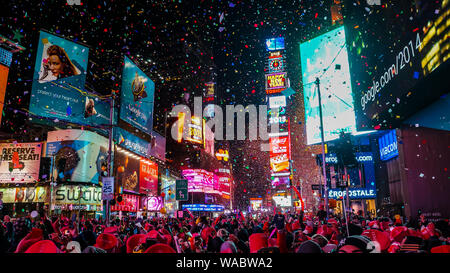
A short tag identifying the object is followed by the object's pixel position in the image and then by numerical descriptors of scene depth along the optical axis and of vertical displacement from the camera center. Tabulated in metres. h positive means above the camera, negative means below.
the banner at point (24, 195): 31.84 +0.38
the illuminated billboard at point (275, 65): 80.12 +33.06
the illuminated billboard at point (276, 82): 77.44 +27.77
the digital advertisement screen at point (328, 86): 31.70 +11.76
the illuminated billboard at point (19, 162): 31.97 +3.70
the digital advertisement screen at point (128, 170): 36.97 +3.49
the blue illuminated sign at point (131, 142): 38.23 +7.25
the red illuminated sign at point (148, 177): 44.02 +2.91
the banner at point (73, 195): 31.72 +0.30
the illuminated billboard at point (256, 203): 115.35 -2.75
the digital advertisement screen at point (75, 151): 32.22 +4.77
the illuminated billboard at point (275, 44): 85.25 +40.95
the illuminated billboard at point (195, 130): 76.00 +16.14
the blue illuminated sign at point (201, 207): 73.12 -2.55
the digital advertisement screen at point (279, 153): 60.06 +8.07
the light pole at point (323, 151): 17.10 +2.33
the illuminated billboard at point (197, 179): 74.38 +4.08
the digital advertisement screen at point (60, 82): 30.25 +11.58
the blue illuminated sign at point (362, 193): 27.14 +0.10
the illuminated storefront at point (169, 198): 54.50 -0.22
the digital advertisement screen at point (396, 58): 11.96 +6.52
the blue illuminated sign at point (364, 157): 26.52 +3.15
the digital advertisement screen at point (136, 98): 36.09 +12.17
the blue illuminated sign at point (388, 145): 22.14 +3.62
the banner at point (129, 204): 37.42 -0.84
